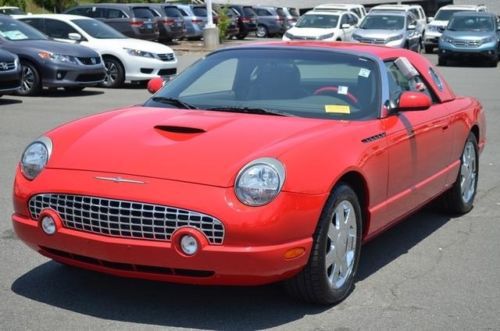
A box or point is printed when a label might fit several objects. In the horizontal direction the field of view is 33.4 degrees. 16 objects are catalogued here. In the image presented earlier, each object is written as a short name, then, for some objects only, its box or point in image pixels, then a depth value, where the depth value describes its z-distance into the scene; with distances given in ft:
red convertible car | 13.99
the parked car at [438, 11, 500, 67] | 89.10
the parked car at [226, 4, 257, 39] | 135.85
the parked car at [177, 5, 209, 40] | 118.83
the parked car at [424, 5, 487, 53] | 112.68
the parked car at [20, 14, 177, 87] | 59.77
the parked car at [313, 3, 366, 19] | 114.42
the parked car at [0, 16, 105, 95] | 52.85
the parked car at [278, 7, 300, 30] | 150.30
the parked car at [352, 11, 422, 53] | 94.12
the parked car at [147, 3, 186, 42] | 107.55
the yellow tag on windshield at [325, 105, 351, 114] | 17.78
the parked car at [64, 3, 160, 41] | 82.69
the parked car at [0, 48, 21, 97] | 46.93
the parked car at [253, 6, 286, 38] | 143.74
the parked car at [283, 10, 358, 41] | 97.25
